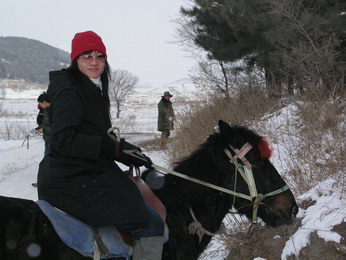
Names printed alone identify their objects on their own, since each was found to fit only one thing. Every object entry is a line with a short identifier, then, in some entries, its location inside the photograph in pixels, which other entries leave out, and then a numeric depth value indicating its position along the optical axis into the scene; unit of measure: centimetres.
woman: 207
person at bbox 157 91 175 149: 1286
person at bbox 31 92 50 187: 754
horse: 248
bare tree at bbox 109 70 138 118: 5515
